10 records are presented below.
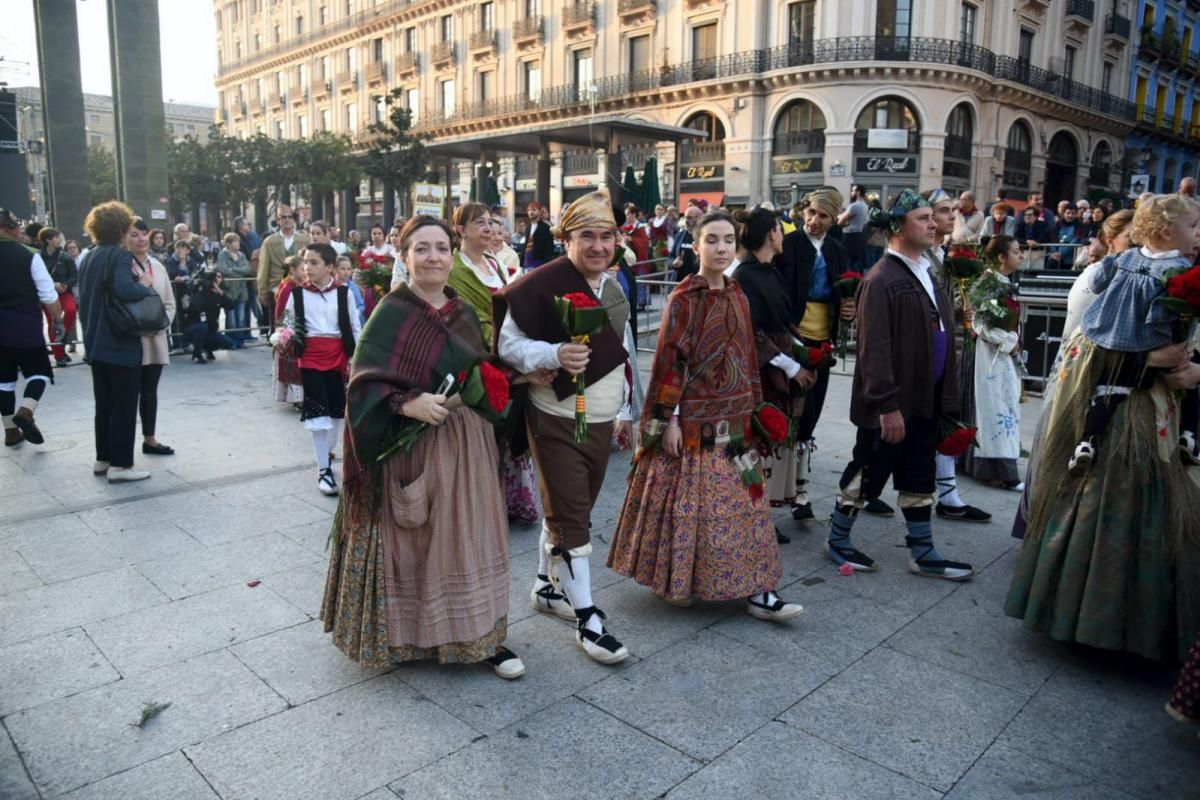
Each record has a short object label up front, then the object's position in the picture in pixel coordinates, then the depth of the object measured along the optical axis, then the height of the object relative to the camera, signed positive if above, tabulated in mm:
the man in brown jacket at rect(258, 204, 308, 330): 10500 +143
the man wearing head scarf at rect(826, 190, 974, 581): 4211 -551
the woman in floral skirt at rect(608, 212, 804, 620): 3881 -851
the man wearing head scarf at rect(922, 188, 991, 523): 5043 -1393
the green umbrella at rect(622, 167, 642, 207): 16625 +1439
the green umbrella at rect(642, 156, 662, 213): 16547 +1508
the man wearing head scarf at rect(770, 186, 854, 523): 5242 -173
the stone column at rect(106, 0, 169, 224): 14461 +2624
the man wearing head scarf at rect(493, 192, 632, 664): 3561 -530
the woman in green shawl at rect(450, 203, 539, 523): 4641 -95
